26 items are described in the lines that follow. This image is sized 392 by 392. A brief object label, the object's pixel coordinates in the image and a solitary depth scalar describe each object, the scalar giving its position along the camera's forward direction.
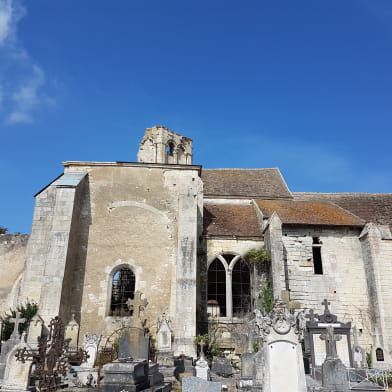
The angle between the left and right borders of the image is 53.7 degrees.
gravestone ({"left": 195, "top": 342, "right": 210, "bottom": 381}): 10.49
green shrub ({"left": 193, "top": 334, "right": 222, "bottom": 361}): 14.22
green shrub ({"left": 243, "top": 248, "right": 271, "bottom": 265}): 16.44
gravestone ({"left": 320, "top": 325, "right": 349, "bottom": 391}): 9.21
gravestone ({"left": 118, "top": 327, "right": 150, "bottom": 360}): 9.36
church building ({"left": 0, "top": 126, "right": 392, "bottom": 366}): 15.20
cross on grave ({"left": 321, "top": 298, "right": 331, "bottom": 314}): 12.64
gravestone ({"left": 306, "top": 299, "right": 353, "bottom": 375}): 12.30
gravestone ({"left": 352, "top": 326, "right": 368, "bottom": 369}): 13.51
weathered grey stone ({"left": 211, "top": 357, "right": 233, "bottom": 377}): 11.91
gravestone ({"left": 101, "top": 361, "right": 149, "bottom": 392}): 7.58
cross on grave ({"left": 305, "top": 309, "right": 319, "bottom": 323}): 12.76
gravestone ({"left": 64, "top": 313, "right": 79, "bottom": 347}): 14.09
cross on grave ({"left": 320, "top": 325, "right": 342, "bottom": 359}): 10.01
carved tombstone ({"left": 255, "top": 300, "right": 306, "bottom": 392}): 6.09
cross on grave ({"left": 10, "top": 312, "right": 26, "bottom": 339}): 10.53
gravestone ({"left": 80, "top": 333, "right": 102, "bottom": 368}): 11.24
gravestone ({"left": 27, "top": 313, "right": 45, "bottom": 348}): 13.32
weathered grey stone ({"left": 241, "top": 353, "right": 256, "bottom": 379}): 10.73
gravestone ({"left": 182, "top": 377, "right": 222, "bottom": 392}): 7.08
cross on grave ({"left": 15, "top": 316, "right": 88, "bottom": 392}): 8.15
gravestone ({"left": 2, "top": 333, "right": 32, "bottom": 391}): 8.14
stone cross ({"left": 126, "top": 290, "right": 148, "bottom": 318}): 11.08
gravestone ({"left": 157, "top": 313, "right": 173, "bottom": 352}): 13.09
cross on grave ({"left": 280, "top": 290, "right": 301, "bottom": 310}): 10.47
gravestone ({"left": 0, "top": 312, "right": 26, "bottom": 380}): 9.22
